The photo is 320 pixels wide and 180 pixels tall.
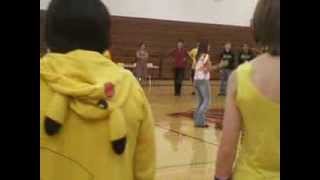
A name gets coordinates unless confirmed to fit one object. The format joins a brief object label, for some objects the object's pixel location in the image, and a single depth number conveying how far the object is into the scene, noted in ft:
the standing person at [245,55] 48.74
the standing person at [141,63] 54.80
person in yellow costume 5.51
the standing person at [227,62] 49.39
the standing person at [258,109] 6.00
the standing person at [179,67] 52.42
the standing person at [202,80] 28.91
